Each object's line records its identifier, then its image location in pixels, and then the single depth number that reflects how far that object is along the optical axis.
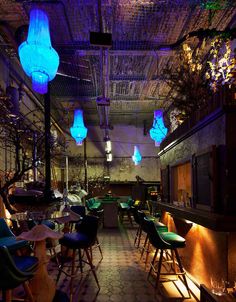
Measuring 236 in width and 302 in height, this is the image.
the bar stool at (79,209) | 5.49
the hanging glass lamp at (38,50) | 3.04
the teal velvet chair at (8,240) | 2.97
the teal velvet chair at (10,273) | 1.98
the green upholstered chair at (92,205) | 8.55
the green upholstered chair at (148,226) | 3.78
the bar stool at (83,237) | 3.53
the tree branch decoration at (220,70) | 3.45
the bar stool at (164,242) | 3.54
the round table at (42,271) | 2.82
